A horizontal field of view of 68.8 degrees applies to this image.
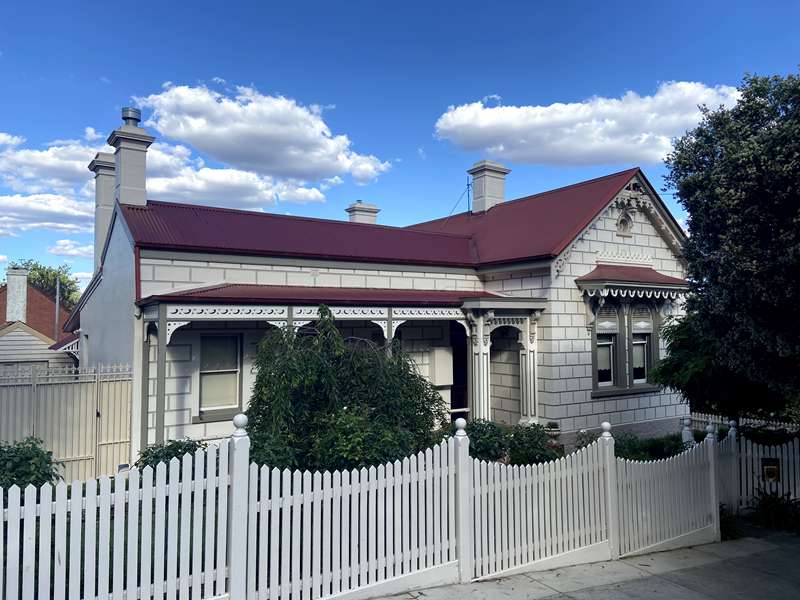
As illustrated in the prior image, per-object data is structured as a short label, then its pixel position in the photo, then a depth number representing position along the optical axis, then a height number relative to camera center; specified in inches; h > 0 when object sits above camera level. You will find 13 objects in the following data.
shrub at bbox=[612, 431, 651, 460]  423.8 -86.2
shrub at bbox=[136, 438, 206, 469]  255.0 -49.0
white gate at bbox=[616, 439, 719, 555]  306.3 -92.2
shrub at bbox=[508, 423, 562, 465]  387.9 -74.6
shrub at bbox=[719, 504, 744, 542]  365.7 -121.5
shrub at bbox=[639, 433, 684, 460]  488.0 -96.1
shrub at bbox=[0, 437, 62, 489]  212.7 -45.7
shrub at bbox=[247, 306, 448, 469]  248.5 -31.3
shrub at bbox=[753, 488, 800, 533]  381.4 -116.9
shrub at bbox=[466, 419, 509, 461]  348.8 -62.9
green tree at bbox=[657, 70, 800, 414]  272.8 +53.2
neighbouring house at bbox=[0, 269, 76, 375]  703.1 +3.2
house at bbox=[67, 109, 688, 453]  456.1 +38.1
